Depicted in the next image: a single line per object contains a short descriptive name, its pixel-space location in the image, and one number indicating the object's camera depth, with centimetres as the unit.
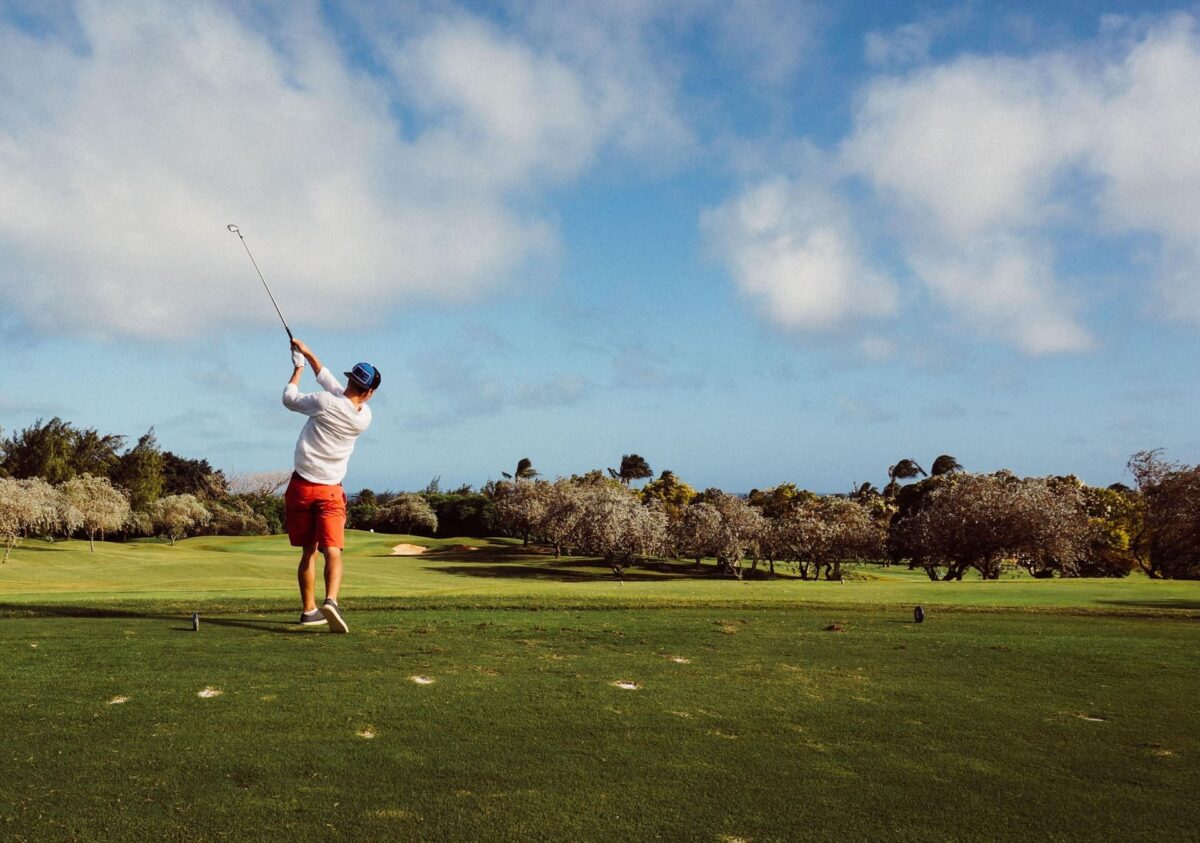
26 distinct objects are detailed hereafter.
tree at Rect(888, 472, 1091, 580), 4484
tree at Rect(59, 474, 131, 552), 5149
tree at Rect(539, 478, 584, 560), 5722
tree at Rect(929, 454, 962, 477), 9250
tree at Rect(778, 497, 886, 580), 5041
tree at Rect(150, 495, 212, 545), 6962
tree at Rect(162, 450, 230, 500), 9178
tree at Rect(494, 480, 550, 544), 7575
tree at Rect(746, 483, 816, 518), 7194
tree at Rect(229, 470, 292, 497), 15725
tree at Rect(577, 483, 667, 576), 5297
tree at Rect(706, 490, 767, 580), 5291
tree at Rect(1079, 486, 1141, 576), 5675
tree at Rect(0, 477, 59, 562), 4169
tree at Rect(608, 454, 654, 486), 11575
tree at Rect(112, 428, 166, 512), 7150
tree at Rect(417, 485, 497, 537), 9333
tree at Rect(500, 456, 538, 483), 10488
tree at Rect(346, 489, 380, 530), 9662
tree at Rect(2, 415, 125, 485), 6512
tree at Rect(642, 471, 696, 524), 8650
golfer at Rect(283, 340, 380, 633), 914
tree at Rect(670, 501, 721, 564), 5347
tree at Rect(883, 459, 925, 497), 9069
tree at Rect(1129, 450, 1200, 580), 4491
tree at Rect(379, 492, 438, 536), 9088
